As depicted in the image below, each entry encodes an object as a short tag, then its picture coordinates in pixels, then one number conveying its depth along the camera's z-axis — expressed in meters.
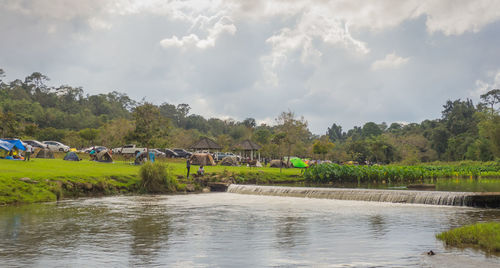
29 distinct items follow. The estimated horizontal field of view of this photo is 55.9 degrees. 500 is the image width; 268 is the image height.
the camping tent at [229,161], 65.19
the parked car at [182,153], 77.15
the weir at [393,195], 25.83
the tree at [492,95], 125.69
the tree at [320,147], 83.00
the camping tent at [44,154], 58.31
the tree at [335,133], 185.39
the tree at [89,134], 85.75
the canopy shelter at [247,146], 76.38
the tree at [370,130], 150.12
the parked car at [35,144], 69.06
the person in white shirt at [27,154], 44.12
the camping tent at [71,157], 54.97
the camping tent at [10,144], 42.23
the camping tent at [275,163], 68.44
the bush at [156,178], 36.00
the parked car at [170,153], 76.38
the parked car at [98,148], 76.15
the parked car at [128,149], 70.69
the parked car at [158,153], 72.05
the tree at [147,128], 58.72
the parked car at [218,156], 74.61
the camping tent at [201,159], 58.97
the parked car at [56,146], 73.36
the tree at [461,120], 109.62
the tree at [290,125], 65.19
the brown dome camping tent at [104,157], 55.88
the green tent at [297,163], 70.32
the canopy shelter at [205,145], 73.10
